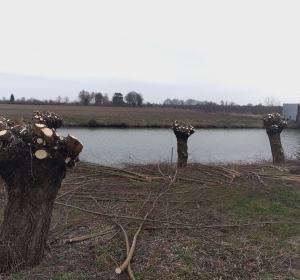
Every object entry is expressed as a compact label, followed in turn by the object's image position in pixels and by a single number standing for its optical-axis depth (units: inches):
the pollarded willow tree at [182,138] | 383.2
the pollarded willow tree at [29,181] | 119.6
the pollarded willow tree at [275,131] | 428.5
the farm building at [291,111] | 1606.3
